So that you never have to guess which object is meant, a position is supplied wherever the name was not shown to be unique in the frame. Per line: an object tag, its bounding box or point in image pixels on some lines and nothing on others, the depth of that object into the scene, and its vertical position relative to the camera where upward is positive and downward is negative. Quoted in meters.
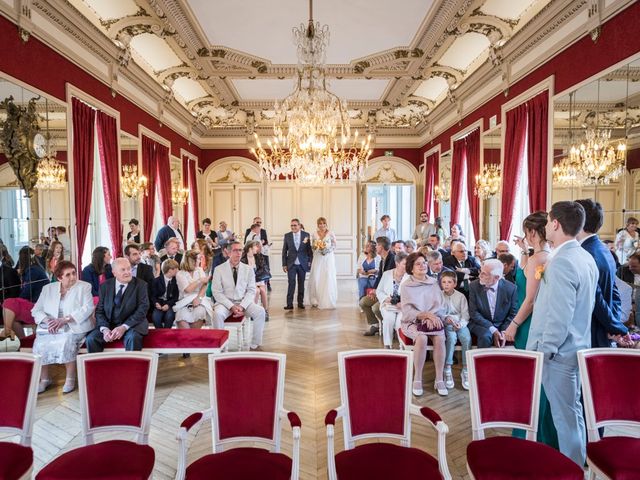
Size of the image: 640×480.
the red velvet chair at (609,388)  2.24 -0.88
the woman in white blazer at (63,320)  3.96 -0.88
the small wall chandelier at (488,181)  6.51 +0.60
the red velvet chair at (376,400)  2.17 -0.93
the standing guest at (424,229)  9.10 -0.17
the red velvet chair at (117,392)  2.27 -0.89
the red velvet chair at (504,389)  2.26 -0.89
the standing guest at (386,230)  8.81 -0.18
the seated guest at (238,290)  5.17 -0.81
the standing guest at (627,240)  3.60 -0.18
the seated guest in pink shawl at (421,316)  4.01 -0.89
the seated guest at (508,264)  4.58 -0.46
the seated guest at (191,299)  4.93 -0.86
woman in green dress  2.74 -0.50
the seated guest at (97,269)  5.02 -0.53
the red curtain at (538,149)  5.07 +0.86
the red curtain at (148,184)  7.36 +0.70
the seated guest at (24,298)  4.07 -0.70
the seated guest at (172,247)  5.58 -0.31
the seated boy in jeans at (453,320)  4.14 -0.95
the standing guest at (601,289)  2.67 -0.43
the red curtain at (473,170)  7.23 +0.87
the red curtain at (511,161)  5.68 +0.81
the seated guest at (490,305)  3.93 -0.77
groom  7.64 -0.63
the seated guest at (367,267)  6.60 -0.69
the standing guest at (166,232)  7.76 -0.15
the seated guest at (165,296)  4.86 -0.82
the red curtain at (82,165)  5.10 +0.73
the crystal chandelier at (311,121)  4.78 +1.16
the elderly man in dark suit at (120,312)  4.05 -0.84
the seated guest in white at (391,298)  4.93 -0.89
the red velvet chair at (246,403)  2.19 -0.93
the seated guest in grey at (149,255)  5.98 -0.45
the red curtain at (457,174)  8.09 +0.90
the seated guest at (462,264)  5.31 -0.57
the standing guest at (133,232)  6.76 -0.12
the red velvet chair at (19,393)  2.26 -0.88
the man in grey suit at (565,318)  2.23 -0.52
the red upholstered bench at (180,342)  4.11 -1.13
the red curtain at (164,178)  8.08 +0.86
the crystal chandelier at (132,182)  6.59 +0.66
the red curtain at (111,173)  5.85 +0.72
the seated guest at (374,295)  5.73 -0.98
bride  7.50 -0.87
